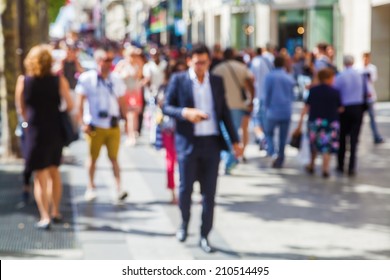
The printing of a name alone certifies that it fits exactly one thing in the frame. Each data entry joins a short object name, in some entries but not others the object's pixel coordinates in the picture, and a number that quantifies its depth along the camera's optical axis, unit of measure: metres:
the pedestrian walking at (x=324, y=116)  10.43
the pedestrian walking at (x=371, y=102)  13.66
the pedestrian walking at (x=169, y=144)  8.99
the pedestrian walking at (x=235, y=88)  11.16
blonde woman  7.62
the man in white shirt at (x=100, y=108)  8.87
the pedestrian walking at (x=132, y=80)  14.58
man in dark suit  6.89
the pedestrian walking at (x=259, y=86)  13.41
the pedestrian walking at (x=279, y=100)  11.55
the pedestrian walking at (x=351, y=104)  11.07
